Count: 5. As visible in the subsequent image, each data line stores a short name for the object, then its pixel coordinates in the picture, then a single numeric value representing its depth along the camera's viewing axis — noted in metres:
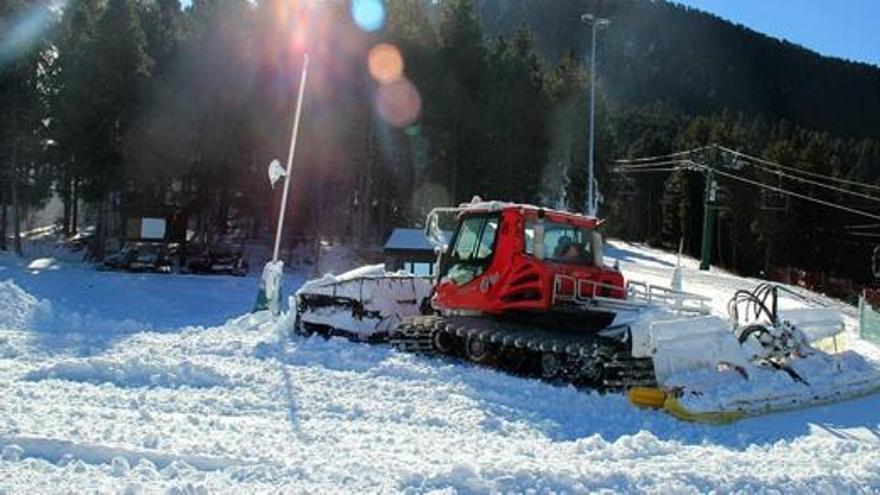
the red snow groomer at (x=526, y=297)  10.67
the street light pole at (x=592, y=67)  31.06
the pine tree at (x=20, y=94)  34.94
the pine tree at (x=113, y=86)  34.34
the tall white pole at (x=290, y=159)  16.11
